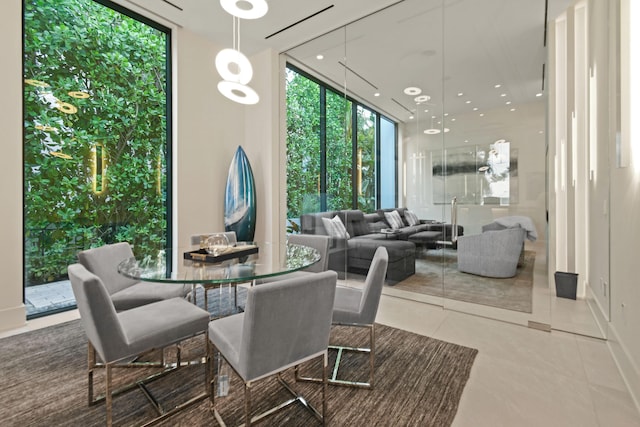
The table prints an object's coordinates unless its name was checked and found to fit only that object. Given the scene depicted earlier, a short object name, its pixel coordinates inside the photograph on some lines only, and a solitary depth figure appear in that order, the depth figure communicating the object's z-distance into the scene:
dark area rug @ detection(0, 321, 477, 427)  1.62
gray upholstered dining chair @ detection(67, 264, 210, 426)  1.40
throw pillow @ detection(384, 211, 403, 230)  3.73
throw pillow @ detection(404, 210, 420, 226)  3.60
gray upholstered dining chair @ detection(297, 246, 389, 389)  1.86
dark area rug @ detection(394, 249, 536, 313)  3.06
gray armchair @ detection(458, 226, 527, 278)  3.07
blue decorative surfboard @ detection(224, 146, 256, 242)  4.22
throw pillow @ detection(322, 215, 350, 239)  4.25
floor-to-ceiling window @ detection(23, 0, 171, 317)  2.98
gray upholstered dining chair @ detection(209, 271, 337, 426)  1.25
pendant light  2.15
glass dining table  1.61
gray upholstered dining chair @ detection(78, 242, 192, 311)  2.14
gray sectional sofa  3.67
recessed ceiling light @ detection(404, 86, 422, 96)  3.51
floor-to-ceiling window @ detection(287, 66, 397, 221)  3.92
